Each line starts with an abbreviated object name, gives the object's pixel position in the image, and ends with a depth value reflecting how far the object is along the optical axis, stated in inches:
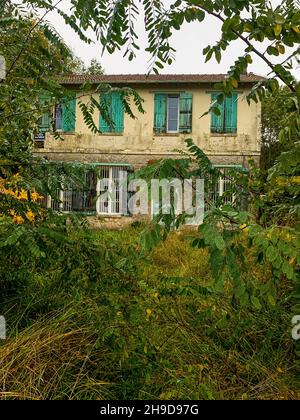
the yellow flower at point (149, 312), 122.6
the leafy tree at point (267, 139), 683.4
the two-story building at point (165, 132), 592.4
